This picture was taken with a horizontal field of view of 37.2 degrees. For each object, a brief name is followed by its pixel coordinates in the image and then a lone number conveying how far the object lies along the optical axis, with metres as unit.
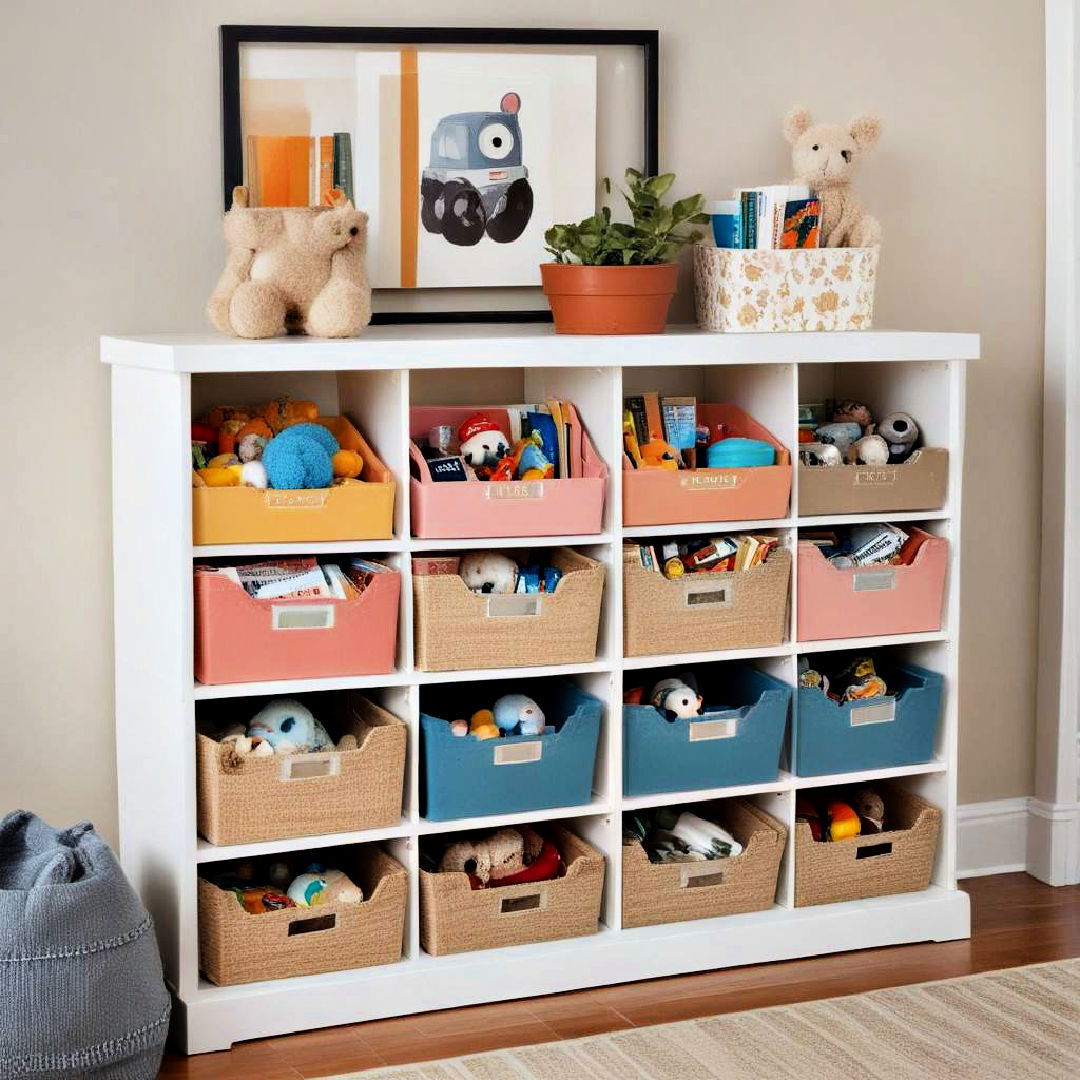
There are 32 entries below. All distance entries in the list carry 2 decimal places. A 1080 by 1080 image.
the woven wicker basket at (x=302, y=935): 2.48
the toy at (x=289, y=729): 2.54
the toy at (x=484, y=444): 2.66
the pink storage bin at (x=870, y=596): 2.79
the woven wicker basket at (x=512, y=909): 2.61
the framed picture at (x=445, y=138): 2.71
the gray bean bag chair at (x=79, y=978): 2.20
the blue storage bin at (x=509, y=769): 2.57
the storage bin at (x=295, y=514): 2.42
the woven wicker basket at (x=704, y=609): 2.68
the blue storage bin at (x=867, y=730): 2.82
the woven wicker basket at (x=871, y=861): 2.86
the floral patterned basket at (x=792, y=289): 2.78
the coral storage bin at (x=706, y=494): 2.66
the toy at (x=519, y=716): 2.66
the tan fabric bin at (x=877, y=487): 2.77
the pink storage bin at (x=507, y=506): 2.54
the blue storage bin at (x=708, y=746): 2.71
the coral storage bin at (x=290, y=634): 2.42
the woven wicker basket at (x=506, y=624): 2.54
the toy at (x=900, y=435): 2.90
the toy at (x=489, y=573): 2.63
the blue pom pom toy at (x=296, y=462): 2.45
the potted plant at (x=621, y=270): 2.67
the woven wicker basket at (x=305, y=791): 2.45
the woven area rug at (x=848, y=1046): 2.40
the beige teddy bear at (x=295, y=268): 2.56
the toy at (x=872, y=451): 2.85
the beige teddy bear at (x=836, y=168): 2.90
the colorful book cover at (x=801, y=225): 2.83
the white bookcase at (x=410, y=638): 2.44
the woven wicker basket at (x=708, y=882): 2.74
